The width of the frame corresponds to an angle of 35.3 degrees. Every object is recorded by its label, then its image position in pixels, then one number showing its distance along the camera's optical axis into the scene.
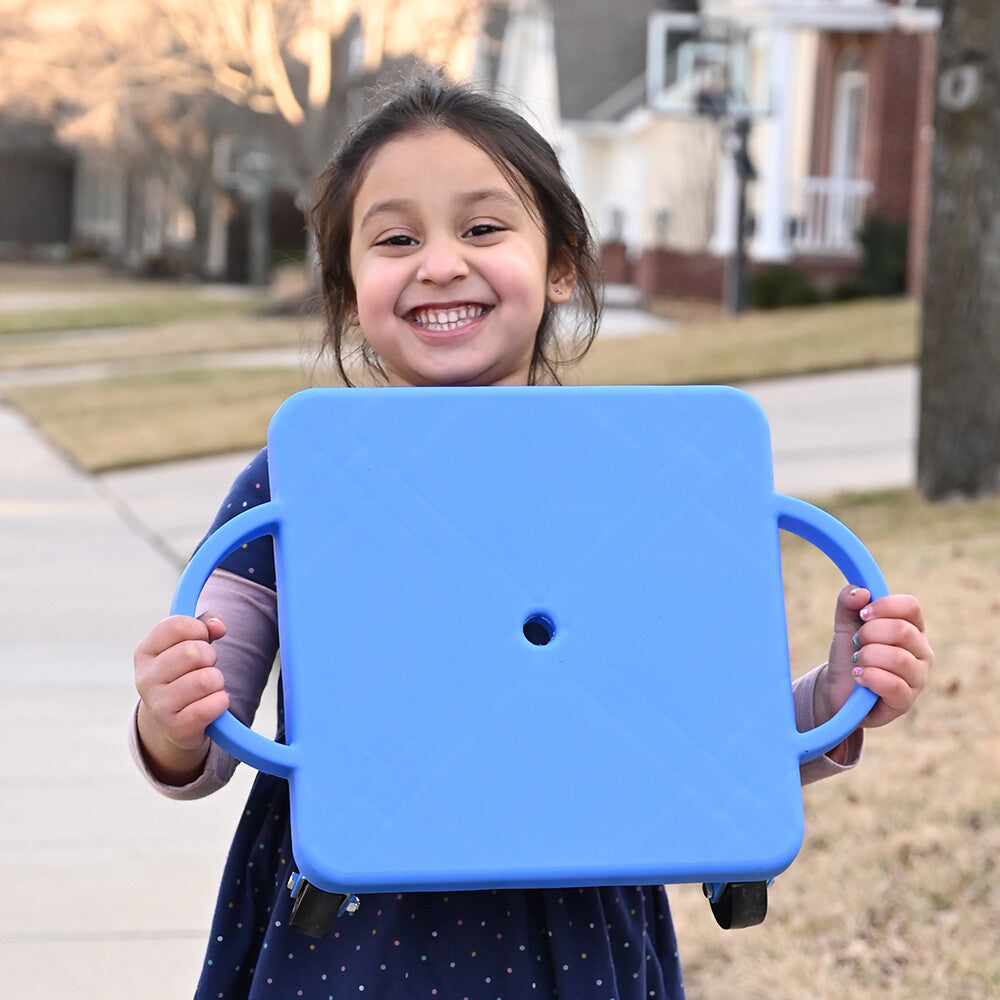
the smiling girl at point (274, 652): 1.67
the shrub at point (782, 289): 18.33
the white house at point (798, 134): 19.55
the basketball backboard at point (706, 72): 18.91
